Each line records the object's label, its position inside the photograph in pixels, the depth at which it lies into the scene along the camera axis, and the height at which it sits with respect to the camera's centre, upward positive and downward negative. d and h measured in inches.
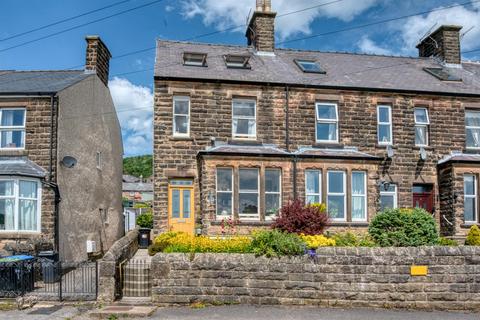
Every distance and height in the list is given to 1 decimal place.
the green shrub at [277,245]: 517.3 -51.6
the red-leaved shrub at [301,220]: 629.6 -32.2
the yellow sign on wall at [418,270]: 513.7 -77.2
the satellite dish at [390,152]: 865.5 +71.1
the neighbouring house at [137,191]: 2293.3 +19.0
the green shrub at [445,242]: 593.1 -57.7
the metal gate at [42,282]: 522.9 -97.3
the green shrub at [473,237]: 708.8 -61.4
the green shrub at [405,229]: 548.1 -38.7
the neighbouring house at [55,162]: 730.8 +52.3
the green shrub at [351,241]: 557.9 -52.9
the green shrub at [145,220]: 1295.6 -65.3
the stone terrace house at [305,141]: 810.8 +89.8
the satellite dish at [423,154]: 875.4 +68.2
